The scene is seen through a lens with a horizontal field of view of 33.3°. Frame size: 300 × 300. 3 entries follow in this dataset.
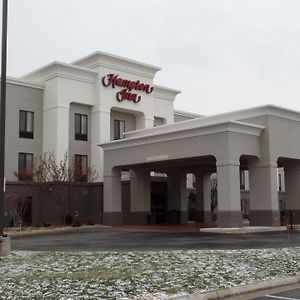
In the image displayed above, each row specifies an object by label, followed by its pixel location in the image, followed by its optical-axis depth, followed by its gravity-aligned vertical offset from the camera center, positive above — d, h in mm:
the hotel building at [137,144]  31672 +4439
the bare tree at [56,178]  38375 +2360
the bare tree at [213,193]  55144 +1513
